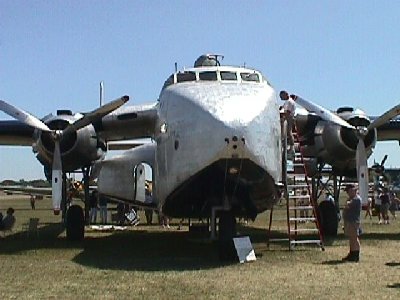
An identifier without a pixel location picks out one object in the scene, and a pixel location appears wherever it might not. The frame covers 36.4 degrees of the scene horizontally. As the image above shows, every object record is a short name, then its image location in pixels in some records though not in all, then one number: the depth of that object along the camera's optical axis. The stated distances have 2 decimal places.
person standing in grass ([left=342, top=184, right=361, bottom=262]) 10.98
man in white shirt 13.75
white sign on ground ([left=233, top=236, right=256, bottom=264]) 10.72
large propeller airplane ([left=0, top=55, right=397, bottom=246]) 10.39
